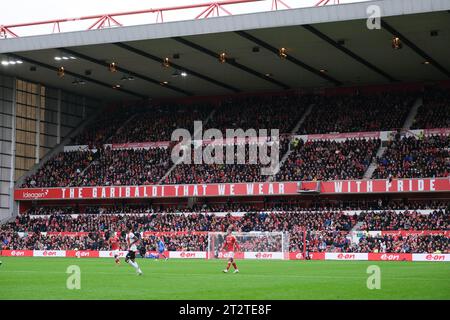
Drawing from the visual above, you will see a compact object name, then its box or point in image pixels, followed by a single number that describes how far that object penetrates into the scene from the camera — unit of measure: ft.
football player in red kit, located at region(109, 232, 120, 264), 164.53
